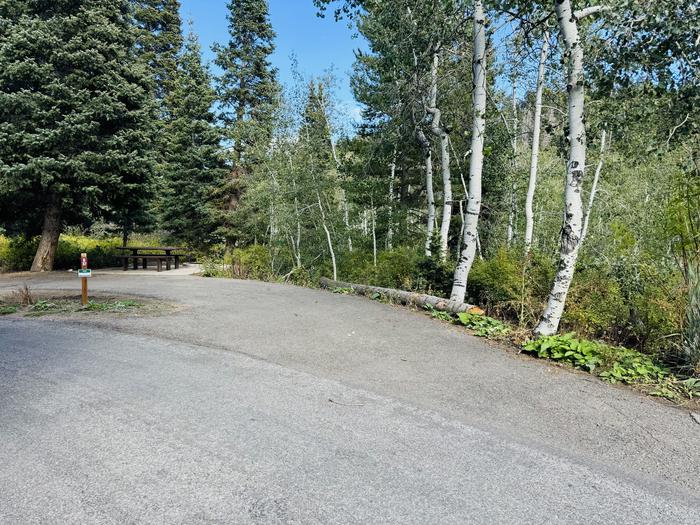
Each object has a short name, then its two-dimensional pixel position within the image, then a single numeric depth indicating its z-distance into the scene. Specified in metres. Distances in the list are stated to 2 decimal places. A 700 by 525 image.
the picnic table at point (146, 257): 14.54
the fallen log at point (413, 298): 6.90
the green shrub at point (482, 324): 5.75
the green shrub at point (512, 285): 6.63
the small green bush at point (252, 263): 13.55
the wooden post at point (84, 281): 6.60
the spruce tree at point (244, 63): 20.61
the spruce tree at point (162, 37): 28.42
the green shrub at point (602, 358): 4.09
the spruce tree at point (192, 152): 19.97
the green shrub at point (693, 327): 4.00
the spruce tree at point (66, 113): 11.78
